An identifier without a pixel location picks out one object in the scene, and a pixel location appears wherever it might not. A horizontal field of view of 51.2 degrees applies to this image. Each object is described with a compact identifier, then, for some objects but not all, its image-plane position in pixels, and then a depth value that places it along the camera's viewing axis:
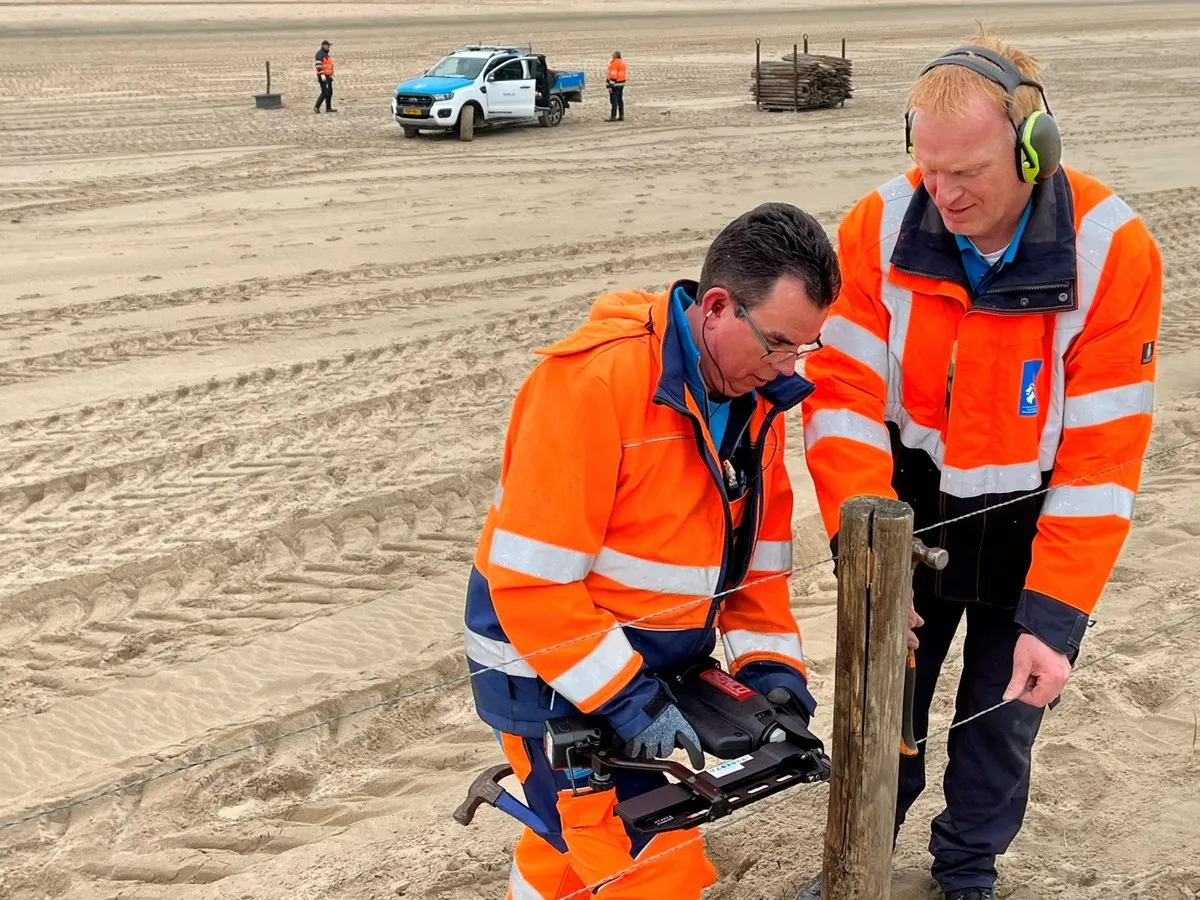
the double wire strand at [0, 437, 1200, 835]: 2.73
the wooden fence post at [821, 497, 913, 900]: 2.62
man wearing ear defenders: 2.79
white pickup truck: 18.61
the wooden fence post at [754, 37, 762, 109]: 22.20
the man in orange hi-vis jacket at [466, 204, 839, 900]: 2.67
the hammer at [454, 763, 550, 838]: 3.07
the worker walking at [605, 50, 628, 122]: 20.50
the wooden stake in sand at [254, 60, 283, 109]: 21.61
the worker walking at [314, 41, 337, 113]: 20.72
